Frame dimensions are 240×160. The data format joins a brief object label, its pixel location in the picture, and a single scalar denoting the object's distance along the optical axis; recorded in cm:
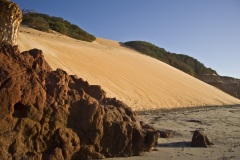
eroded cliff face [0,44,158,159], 298
